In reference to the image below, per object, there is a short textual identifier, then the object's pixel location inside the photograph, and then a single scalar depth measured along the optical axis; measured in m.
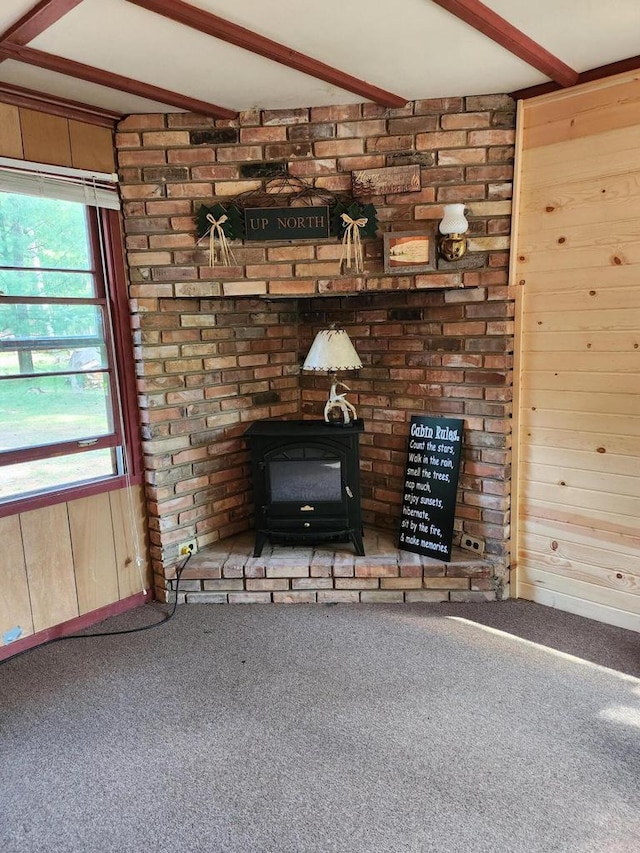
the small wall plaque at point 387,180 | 2.55
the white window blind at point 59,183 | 2.29
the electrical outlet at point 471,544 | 2.89
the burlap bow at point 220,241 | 2.62
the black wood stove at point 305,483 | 2.87
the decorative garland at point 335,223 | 2.58
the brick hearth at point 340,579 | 2.79
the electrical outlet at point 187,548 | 2.97
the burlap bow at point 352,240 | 2.58
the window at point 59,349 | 2.40
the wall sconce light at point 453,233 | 2.49
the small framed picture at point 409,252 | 2.57
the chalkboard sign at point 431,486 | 2.85
